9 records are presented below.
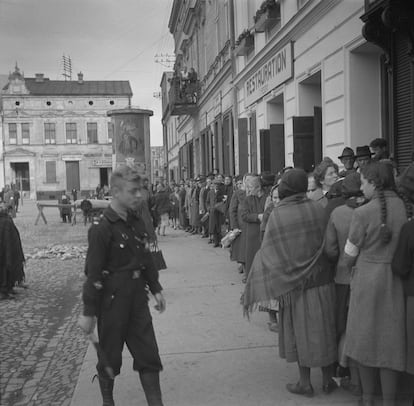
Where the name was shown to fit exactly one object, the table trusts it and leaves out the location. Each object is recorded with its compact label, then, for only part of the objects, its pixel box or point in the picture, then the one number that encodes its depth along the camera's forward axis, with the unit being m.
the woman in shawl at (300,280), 3.90
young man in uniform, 3.49
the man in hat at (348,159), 6.76
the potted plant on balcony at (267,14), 11.75
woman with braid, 3.42
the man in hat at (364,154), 6.40
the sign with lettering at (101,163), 61.09
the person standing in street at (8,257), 8.03
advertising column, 21.92
